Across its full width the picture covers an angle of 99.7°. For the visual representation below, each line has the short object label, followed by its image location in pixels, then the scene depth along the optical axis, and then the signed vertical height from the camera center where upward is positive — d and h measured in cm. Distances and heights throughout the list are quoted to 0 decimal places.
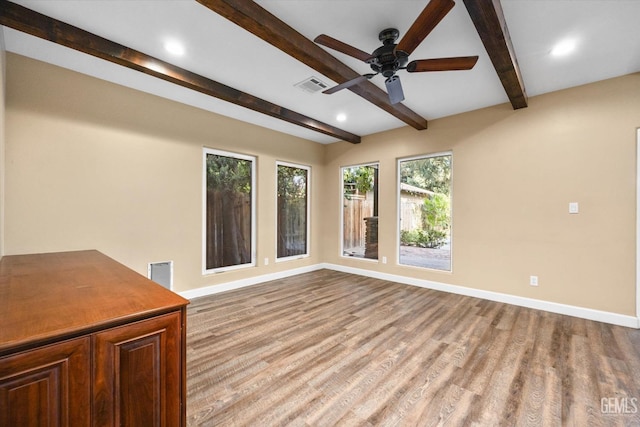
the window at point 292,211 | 499 +9
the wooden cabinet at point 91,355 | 82 -48
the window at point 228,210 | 398 +8
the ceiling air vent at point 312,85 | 302 +151
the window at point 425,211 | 423 +7
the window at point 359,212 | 524 +7
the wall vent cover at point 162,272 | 334 -71
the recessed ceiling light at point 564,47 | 234 +150
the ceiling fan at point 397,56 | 182 +126
